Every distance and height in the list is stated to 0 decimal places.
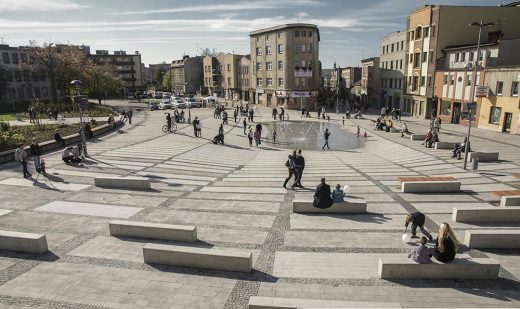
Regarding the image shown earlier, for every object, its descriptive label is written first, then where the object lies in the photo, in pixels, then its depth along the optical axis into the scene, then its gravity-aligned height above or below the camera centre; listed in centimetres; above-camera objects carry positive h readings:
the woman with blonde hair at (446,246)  842 -373
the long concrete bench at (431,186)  1505 -407
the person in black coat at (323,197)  1254 -376
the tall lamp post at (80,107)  2178 -94
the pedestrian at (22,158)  1732 -323
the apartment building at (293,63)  6438 +531
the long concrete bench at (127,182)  1588 -408
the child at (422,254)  838 -387
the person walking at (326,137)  3014 -393
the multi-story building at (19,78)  6191 +248
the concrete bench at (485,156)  2177 -403
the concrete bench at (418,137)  3167 -412
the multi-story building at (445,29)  4381 +785
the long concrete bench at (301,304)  696 -423
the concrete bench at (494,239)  986 -414
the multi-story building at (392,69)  5772 +392
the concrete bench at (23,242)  979 -419
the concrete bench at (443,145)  2700 -412
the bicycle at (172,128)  3544 -375
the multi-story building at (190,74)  10744 +544
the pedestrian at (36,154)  1758 -312
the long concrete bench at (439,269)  834 -423
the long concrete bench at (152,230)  1044 -416
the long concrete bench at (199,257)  879 -420
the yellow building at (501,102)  3309 -108
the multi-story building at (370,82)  6955 +183
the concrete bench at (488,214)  1174 -413
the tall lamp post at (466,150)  1995 -335
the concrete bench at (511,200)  1332 -412
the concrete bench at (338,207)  1278 -421
